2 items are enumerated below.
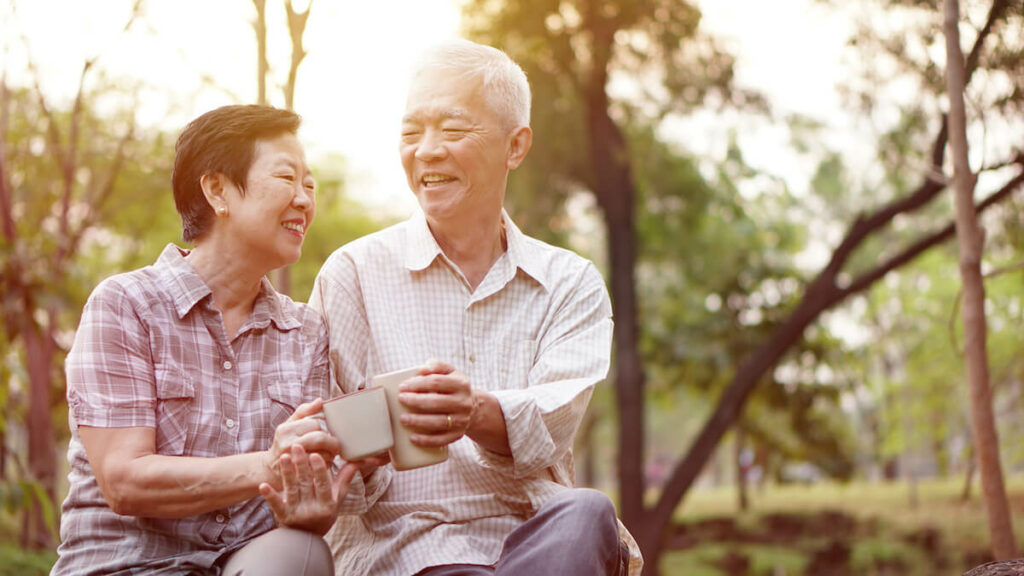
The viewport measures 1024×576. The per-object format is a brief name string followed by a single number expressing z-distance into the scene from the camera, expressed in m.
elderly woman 2.04
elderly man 2.38
